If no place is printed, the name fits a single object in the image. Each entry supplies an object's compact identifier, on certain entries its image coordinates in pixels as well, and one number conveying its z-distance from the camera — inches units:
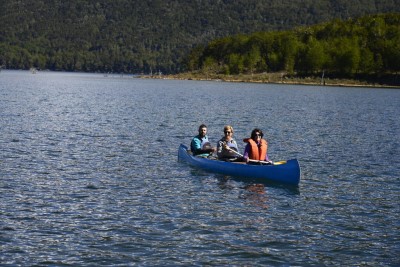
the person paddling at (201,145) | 1250.6
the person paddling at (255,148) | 1103.6
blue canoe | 1051.3
